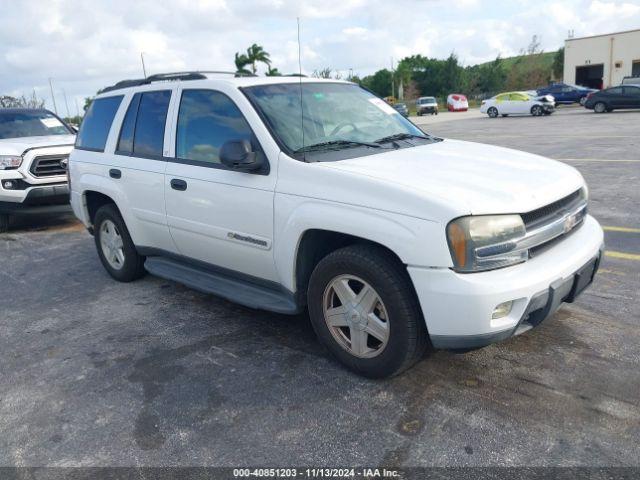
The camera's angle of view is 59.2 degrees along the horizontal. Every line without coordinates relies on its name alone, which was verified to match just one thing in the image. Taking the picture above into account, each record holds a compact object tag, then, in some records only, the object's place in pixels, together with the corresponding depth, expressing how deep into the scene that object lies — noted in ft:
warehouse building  152.87
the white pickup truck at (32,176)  26.45
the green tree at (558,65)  209.87
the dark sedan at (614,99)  90.38
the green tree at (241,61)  206.57
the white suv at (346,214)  9.48
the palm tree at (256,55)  216.31
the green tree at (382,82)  254.88
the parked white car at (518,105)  98.07
